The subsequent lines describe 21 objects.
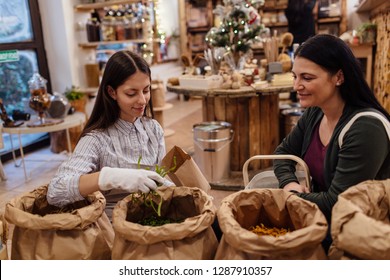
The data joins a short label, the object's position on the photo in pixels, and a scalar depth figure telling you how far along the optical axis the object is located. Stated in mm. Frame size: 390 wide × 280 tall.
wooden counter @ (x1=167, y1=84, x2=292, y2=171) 3502
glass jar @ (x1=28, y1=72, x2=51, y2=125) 3617
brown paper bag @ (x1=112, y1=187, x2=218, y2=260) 905
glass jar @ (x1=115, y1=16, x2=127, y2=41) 4984
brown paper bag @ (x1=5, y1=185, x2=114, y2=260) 1006
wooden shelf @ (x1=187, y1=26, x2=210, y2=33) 8195
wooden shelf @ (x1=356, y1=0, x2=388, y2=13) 4859
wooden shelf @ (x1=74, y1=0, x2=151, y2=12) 4547
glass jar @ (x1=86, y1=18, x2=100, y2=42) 4824
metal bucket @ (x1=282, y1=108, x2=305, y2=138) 3779
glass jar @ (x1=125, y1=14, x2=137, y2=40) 5035
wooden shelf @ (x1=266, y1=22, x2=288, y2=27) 7457
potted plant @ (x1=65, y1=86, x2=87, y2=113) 4402
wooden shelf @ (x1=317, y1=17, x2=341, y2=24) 7148
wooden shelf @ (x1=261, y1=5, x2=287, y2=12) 7412
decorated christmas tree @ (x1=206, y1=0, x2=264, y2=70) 4234
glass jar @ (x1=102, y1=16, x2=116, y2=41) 4926
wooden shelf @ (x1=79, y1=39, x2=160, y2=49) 4824
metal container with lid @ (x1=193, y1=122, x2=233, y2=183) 3336
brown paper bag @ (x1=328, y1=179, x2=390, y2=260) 770
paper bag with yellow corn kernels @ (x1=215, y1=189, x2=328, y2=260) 828
